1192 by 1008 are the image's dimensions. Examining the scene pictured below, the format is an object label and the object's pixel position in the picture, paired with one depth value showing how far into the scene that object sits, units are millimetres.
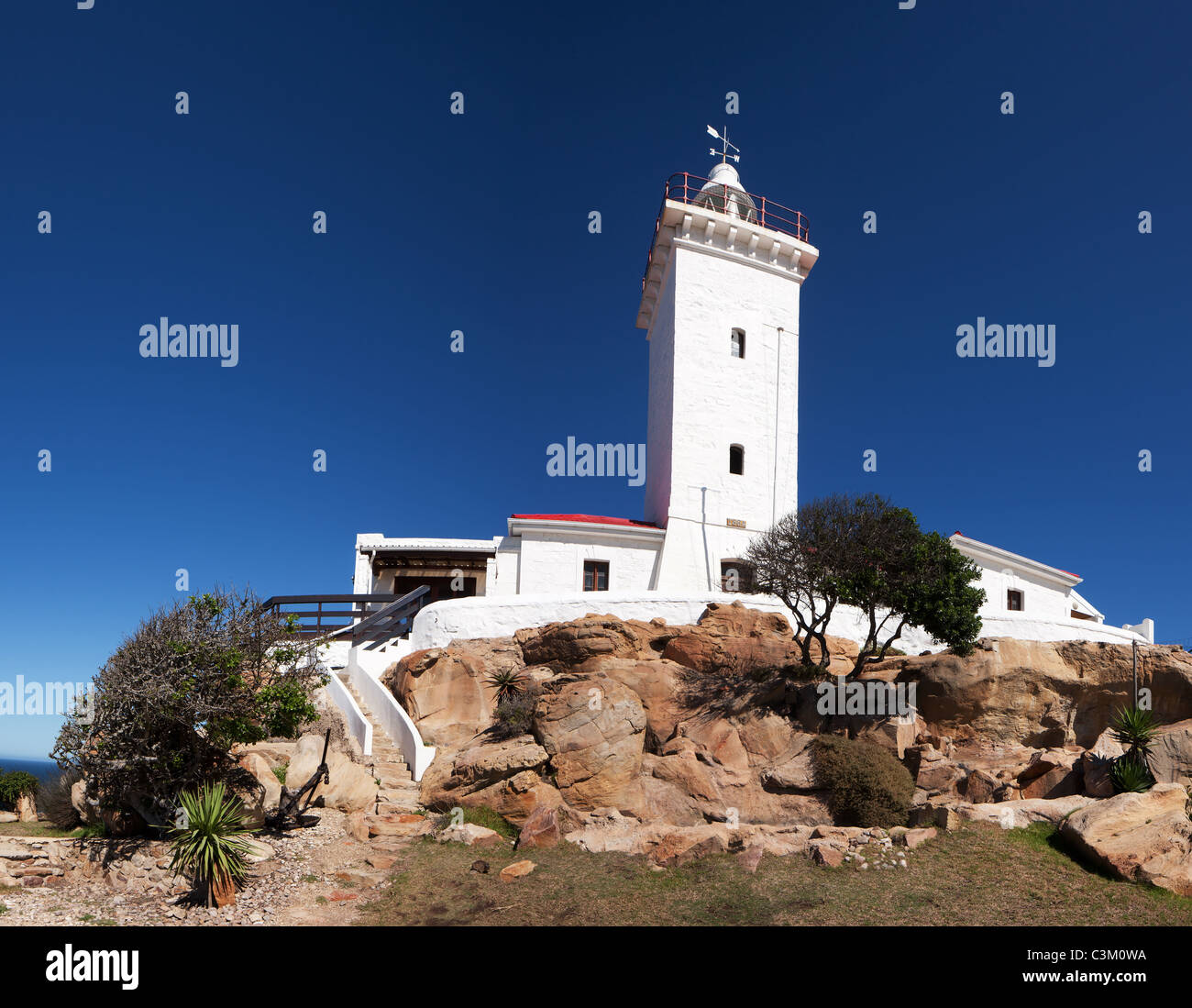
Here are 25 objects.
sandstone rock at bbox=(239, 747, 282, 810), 14602
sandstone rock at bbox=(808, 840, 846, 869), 12555
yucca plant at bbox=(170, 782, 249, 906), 11156
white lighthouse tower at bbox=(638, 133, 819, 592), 28375
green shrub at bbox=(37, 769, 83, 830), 16141
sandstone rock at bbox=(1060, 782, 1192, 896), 11727
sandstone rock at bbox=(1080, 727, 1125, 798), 15244
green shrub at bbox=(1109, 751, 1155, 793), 14703
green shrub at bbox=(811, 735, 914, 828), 14695
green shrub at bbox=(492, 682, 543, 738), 17109
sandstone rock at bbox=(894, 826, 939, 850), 13102
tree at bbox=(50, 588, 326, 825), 12906
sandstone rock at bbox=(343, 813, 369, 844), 13914
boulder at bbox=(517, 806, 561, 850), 13688
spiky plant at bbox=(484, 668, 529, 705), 19391
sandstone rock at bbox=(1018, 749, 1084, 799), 15992
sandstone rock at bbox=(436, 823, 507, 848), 13938
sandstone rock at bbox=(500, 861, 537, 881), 12366
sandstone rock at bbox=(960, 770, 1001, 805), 15609
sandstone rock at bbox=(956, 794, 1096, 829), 14023
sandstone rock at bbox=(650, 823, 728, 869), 12870
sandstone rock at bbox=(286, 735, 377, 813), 15008
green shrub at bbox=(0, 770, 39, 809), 19234
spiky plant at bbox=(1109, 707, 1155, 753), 15305
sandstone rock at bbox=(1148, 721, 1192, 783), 15125
